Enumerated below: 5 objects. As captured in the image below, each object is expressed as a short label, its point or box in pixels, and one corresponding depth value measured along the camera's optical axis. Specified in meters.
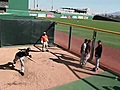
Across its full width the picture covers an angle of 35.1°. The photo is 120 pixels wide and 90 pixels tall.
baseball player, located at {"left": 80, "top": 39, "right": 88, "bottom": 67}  9.28
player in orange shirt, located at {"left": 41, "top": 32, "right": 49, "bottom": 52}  12.26
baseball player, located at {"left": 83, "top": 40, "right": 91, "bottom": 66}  9.15
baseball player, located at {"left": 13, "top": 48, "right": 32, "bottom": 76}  8.00
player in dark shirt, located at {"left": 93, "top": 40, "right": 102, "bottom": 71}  8.72
